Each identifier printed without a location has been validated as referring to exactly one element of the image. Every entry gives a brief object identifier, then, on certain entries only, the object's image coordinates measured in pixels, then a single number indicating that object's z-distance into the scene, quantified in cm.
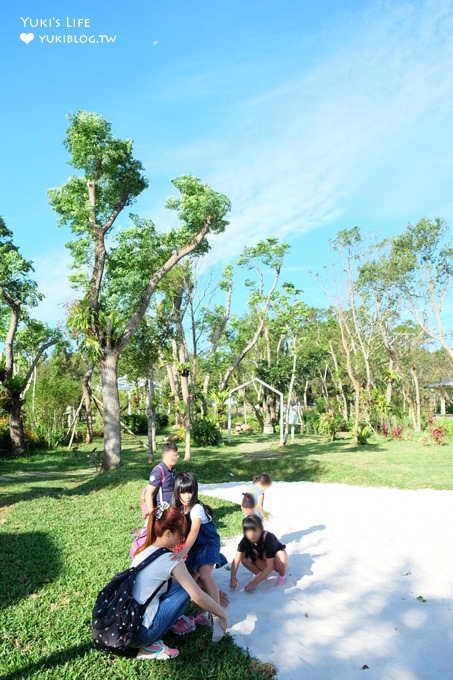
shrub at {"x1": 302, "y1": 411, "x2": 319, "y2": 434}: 2812
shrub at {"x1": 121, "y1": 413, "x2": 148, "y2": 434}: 2784
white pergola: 1936
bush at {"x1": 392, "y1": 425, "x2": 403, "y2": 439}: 2188
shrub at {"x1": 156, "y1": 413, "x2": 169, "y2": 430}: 3133
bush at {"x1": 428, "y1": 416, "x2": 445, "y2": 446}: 1950
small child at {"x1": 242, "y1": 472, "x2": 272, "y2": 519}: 602
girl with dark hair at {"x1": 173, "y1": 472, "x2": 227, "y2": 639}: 433
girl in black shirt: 491
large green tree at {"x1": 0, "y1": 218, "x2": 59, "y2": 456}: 1677
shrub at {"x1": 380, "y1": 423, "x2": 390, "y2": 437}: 2311
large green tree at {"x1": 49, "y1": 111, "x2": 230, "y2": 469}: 1228
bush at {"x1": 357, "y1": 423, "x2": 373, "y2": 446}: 2009
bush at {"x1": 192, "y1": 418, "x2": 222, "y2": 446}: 2073
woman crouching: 339
